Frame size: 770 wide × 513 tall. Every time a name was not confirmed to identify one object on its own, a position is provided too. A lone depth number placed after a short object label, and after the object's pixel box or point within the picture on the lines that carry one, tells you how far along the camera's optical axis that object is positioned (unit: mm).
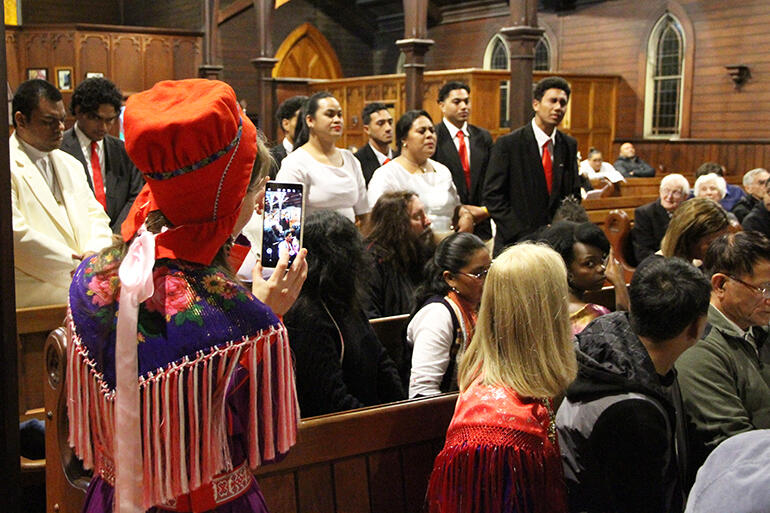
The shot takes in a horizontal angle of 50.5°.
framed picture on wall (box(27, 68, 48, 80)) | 12570
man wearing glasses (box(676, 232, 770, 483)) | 2291
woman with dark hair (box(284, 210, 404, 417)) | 2258
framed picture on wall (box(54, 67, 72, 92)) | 12641
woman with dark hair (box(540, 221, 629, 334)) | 2893
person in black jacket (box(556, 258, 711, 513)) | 1766
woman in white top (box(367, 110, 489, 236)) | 4367
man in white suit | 3025
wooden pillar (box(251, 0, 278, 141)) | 11992
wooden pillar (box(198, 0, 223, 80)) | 12891
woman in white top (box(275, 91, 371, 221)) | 4023
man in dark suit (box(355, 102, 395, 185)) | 5340
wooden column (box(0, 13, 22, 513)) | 1713
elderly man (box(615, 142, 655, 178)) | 12312
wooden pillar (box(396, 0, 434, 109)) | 8070
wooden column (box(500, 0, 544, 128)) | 6238
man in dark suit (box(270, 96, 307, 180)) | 5242
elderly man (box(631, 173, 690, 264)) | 5113
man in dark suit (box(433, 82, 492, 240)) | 5336
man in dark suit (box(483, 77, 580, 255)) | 4520
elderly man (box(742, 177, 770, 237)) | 4863
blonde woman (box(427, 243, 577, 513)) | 1764
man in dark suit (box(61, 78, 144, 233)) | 3986
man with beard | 3426
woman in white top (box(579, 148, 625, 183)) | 10625
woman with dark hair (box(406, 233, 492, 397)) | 2551
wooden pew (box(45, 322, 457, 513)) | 1965
